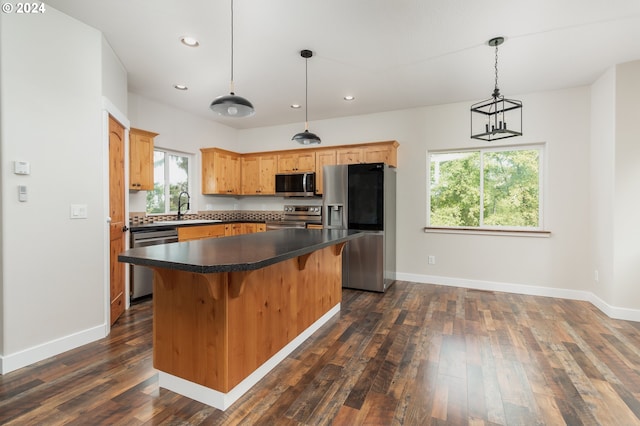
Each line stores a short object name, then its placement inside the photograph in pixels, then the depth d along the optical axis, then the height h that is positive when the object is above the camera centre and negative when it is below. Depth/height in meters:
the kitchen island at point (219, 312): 1.72 -0.67
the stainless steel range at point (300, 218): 5.30 -0.13
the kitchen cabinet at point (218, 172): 5.48 +0.72
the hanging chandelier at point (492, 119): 4.29 +1.33
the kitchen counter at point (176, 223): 3.86 -0.19
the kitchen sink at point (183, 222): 4.65 -0.18
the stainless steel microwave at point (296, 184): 5.38 +0.48
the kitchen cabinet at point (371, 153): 4.86 +0.94
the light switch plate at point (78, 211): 2.63 +0.00
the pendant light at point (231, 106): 2.16 +0.75
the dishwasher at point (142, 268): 3.76 -0.69
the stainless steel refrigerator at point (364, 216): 4.43 -0.08
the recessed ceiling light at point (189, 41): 2.89 +1.64
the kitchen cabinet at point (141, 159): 4.01 +0.70
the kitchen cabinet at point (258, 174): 5.82 +0.72
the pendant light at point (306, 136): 3.14 +0.82
